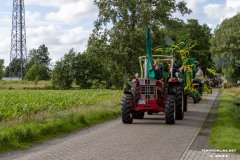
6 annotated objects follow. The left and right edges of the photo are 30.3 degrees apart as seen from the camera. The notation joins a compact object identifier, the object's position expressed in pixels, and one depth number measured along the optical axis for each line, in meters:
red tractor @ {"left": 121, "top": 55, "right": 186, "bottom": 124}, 17.33
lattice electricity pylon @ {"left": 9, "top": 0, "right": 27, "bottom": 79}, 77.38
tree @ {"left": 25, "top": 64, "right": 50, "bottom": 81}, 101.05
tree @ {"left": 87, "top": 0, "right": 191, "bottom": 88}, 33.72
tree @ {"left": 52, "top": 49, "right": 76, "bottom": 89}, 65.12
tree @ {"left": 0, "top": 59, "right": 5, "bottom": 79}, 113.64
